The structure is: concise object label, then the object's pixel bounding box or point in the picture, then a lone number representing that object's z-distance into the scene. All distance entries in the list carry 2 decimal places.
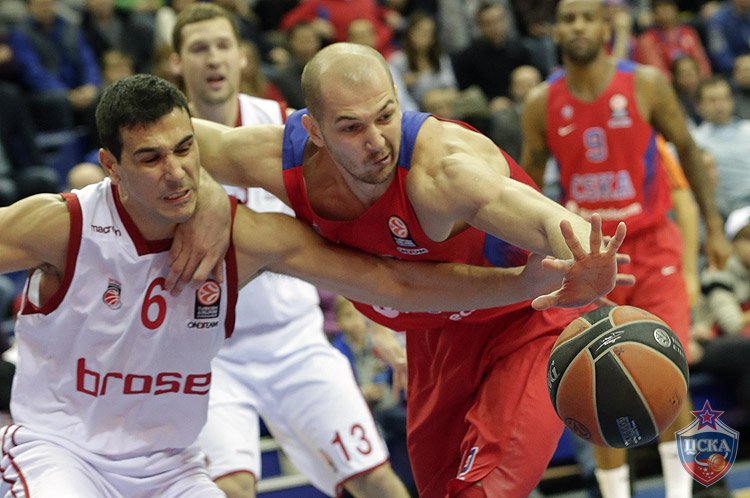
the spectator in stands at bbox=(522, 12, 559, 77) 11.24
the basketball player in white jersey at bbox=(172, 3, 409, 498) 5.08
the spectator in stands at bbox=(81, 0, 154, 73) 9.60
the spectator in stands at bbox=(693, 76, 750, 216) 9.41
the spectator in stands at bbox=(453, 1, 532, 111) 10.92
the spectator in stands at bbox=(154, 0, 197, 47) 9.50
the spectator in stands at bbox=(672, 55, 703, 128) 11.15
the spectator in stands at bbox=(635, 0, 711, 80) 11.82
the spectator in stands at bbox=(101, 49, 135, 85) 8.86
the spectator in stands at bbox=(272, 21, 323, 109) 9.37
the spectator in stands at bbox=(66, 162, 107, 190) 7.09
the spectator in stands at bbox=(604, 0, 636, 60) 11.23
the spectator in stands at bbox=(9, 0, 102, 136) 8.98
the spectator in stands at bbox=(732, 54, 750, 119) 11.05
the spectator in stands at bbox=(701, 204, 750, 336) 7.57
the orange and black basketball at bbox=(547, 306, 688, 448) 3.67
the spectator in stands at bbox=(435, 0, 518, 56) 11.76
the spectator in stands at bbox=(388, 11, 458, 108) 10.63
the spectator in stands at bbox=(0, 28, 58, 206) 8.27
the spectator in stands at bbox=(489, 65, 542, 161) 9.30
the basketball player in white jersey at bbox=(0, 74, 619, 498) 3.80
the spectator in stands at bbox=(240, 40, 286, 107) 7.52
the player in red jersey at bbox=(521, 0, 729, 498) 6.19
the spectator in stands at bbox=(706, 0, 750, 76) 12.44
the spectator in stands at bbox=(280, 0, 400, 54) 10.97
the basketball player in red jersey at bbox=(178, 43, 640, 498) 3.77
